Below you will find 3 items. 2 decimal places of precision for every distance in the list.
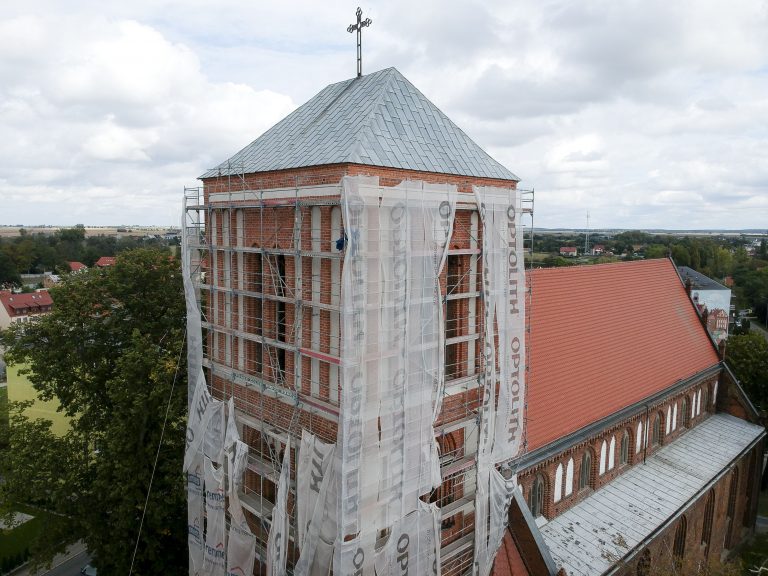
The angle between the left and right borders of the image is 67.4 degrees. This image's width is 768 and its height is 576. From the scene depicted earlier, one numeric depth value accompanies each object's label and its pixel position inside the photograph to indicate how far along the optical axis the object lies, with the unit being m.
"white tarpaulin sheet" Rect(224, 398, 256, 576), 13.59
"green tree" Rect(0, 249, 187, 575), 18.33
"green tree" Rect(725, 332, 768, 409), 32.00
